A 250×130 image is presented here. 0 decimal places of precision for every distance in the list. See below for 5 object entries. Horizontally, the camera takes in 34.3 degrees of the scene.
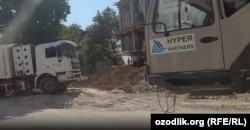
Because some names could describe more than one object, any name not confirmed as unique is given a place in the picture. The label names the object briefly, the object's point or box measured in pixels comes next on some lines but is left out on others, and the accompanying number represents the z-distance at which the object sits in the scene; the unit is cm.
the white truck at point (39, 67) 2439
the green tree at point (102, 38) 4794
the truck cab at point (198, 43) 634
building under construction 3234
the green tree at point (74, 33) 5449
